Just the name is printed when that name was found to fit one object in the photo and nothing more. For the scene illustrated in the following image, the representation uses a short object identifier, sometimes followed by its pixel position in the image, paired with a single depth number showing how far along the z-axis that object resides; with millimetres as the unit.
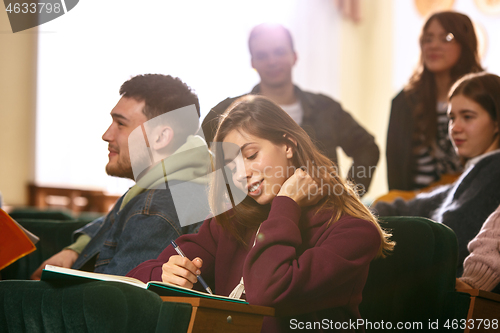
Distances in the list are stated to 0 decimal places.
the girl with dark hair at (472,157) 3797
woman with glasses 4294
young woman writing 3363
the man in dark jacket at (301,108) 3579
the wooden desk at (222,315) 3282
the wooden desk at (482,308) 3603
